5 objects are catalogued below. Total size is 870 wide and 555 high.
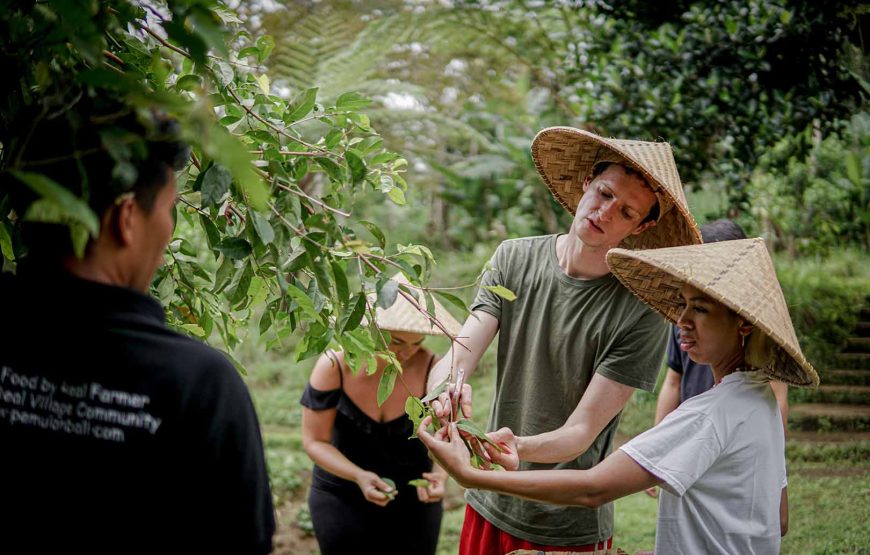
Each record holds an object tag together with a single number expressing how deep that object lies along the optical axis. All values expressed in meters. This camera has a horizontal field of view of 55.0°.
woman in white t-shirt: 1.71
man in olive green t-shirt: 2.27
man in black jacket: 1.07
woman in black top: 3.24
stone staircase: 3.36
